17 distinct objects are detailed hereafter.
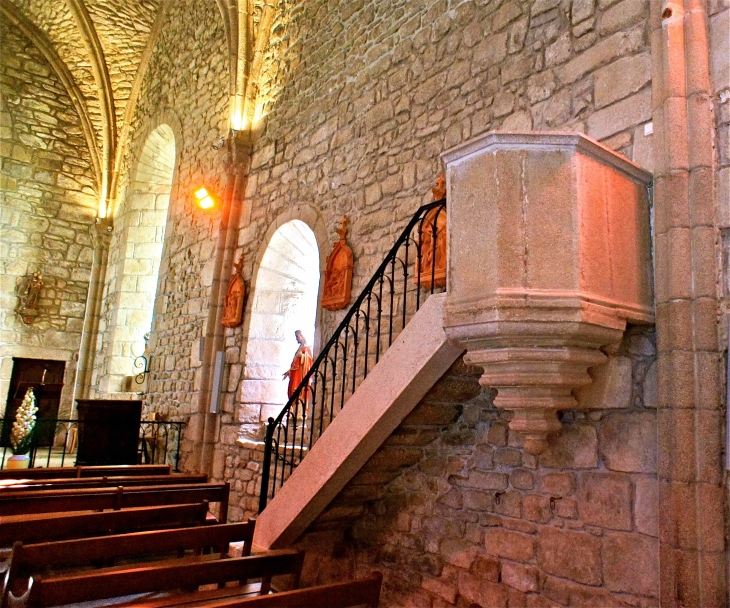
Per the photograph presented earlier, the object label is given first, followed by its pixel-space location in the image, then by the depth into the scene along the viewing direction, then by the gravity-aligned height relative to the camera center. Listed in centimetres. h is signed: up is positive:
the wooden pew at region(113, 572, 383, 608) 262 -85
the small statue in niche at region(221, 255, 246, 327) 696 +126
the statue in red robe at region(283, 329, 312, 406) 663 +49
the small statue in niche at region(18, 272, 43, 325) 1066 +168
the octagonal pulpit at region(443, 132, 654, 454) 266 +74
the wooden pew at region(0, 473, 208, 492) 470 -70
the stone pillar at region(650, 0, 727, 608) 252 +50
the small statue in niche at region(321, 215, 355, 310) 537 +125
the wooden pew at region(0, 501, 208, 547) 346 -77
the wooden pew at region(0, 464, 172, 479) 530 -69
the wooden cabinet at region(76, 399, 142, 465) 714 -39
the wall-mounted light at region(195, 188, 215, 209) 765 +263
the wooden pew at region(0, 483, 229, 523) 408 -72
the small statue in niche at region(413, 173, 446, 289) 430 +124
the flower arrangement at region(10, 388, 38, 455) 775 -42
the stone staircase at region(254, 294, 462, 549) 324 -12
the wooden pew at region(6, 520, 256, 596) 292 -78
